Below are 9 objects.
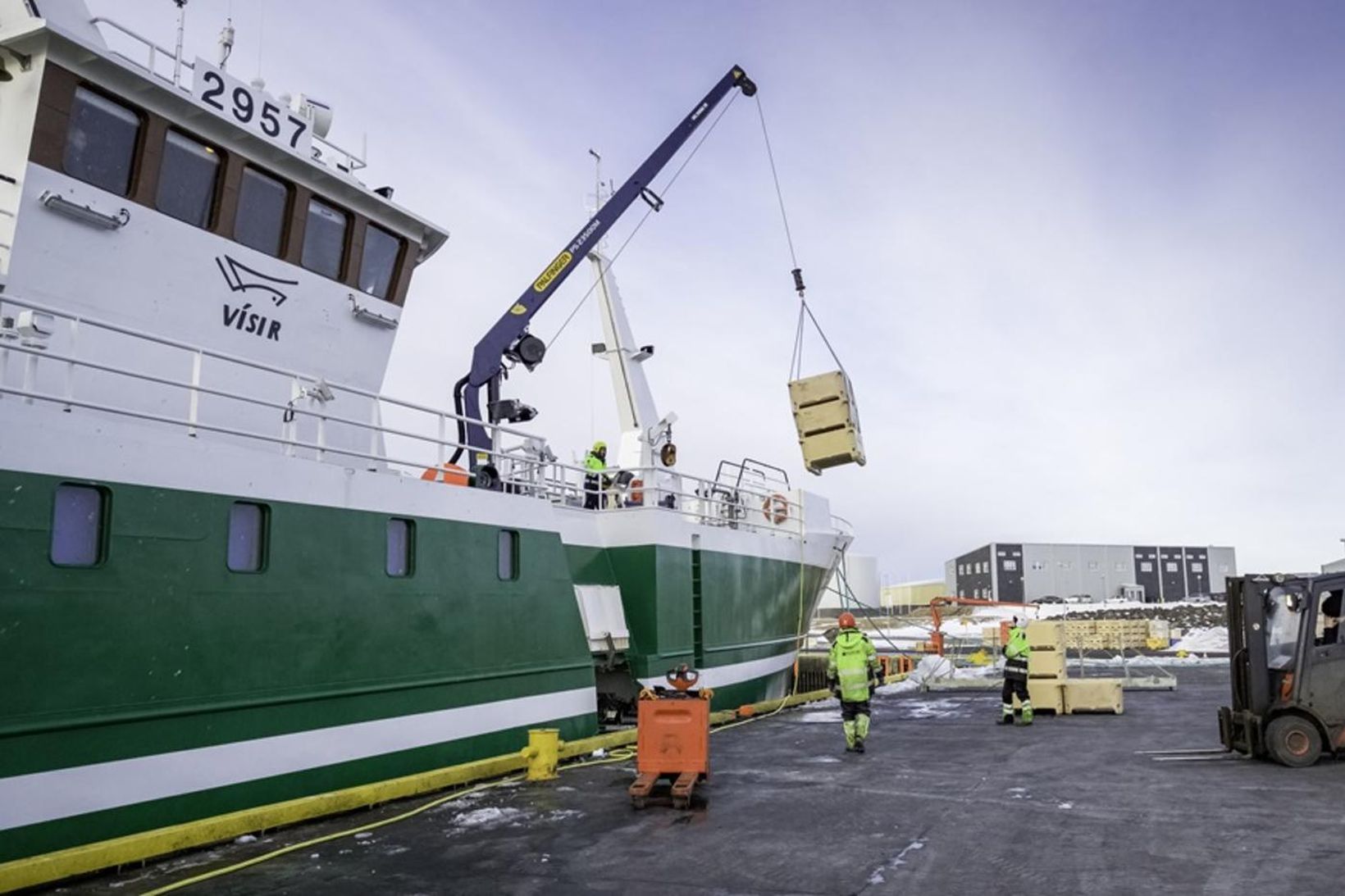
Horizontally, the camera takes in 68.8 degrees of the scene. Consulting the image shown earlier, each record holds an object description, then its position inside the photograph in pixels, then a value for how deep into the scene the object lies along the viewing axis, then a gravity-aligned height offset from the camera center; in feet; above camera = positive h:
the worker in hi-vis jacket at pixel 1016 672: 45.85 -1.96
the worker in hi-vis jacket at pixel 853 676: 37.14 -1.96
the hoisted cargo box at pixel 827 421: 51.26 +10.60
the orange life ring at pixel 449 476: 35.47 +5.10
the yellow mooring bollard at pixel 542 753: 32.07 -4.39
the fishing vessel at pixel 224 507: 21.36 +2.79
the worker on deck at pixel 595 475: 47.62 +6.95
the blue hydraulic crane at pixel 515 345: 45.14 +13.00
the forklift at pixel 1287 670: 32.73 -1.08
